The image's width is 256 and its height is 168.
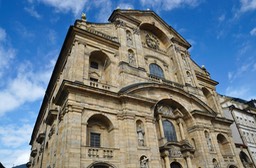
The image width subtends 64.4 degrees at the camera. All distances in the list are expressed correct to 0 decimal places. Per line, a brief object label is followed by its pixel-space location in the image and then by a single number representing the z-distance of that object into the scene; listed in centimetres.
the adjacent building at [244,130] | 2562
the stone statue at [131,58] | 2019
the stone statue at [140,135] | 1534
